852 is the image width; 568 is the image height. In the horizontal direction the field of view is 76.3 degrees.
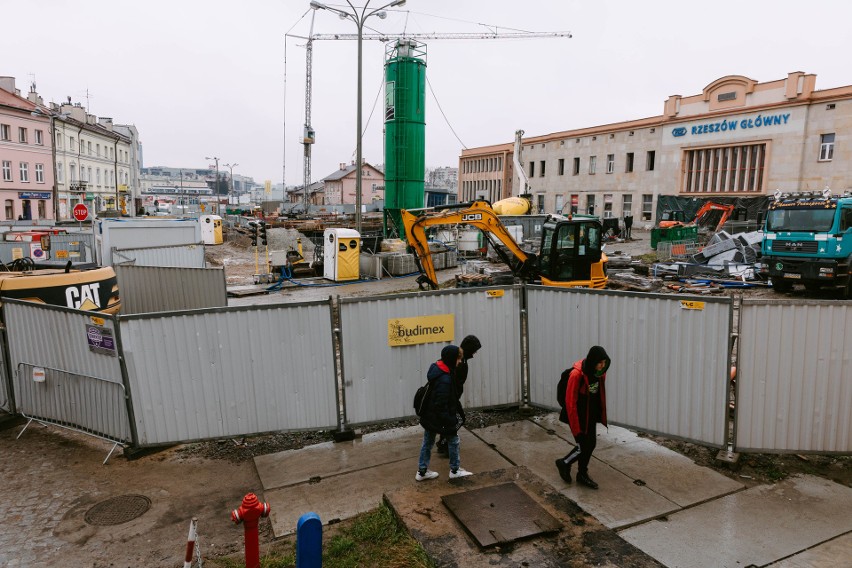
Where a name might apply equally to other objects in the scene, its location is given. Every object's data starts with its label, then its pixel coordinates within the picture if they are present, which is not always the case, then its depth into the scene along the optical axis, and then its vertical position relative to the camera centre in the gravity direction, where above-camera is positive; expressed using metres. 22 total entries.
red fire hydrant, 3.71 -1.99
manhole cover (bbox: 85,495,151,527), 5.27 -2.78
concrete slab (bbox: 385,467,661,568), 4.37 -2.61
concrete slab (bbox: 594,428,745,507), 5.57 -2.63
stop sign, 22.72 +0.82
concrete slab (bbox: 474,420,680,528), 5.23 -2.66
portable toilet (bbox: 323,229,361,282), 21.84 -0.89
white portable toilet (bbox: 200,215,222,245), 36.91 +0.20
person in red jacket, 5.36 -1.77
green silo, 33.88 +6.71
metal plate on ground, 4.65 -2.56
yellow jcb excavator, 15.02 -0.31
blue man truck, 15.31 -0.24
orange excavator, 33.29 +1.16
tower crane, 87.26 +20.97
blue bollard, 3.62 -2.06
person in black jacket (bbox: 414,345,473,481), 5.52 -1.73
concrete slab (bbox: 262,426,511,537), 5.46 -2.71
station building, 34.16 +6.23
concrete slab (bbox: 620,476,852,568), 4.55 -2.66
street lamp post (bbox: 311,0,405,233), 20.28 +7.97
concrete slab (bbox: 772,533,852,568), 4.41 -2.67
